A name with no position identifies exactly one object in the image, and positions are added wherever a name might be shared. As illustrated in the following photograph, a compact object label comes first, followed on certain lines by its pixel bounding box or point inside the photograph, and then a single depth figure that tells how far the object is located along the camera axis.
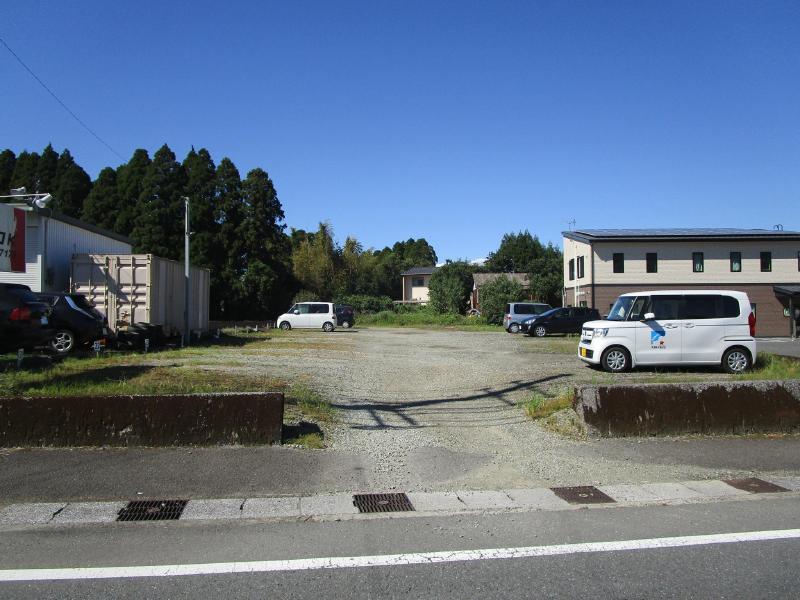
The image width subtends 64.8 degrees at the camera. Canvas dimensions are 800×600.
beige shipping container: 19.44
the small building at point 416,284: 85.50
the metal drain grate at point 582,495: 6.23
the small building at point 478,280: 70.33
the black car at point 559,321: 32.34
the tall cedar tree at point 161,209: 45.44
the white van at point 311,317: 38.97
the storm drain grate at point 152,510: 5.63
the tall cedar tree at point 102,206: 48.66
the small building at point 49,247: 20.53
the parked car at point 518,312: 37.00
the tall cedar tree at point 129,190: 47.59
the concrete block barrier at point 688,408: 8.65
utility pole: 21.52
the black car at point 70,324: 16.10
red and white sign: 9.86
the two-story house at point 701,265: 40.53
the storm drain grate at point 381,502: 5.95
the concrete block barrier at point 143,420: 7.45
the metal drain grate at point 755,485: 6.58
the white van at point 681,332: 13.91
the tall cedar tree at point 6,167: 52.38
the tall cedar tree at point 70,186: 50.59
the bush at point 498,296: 48.90
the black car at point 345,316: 41.61
